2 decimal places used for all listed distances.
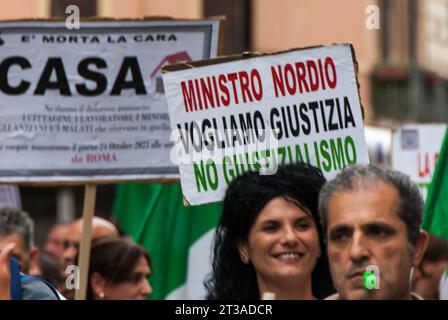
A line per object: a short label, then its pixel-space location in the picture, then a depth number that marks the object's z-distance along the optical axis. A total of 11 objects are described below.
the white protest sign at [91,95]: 10.03
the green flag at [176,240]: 11.24
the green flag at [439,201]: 8.59
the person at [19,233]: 11.08
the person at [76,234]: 11.79
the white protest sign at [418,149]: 13.26
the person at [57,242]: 15.18
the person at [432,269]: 10.56
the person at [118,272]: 10.17
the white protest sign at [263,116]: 8.26
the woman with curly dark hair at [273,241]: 7.52
